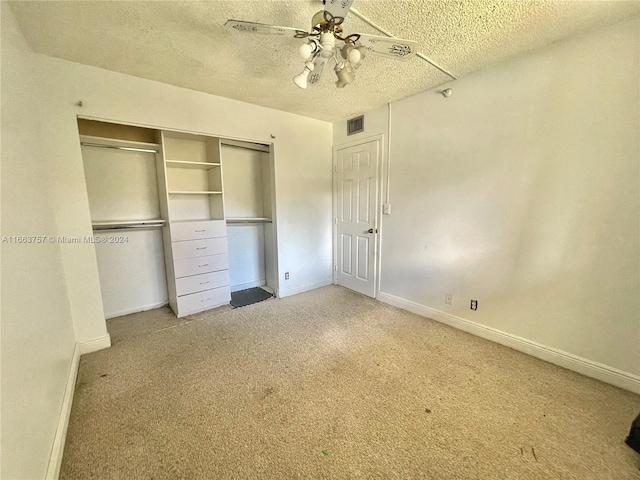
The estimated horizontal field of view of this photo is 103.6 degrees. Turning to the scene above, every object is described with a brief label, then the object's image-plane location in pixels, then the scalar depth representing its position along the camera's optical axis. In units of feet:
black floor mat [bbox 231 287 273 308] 10.61
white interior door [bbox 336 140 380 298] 10.57
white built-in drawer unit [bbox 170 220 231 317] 9.05
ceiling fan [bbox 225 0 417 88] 4.15
